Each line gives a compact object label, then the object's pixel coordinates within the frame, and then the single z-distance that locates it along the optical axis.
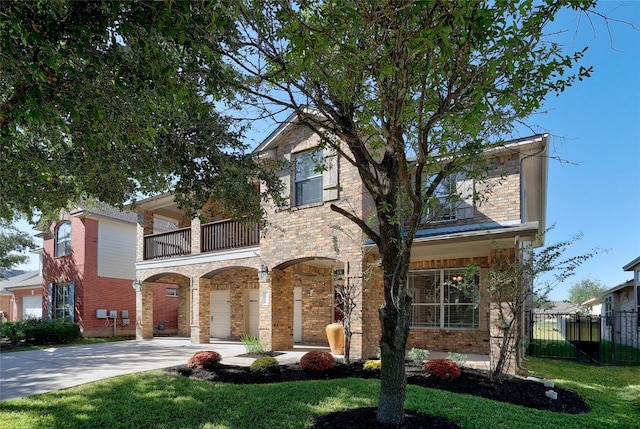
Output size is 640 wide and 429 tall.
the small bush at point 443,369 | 8.32
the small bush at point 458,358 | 9.66
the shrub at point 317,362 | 9.20
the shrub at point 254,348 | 12.16
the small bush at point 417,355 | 9.70
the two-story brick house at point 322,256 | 10.87
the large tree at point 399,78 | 3.98
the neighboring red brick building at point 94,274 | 19.72
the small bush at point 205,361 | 9.52
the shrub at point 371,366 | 8.84
